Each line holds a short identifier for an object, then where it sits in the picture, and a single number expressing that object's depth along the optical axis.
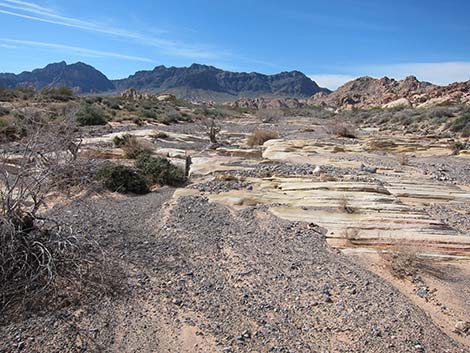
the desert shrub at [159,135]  20.51
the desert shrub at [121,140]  16.59
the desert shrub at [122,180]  10.26
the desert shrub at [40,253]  4.62
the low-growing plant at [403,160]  15.58
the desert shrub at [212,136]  21.33
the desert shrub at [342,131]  27.19
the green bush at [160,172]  11.37
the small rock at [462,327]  4.60
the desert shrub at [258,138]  22.62
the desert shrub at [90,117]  26.39
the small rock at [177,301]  4.99
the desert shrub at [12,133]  15.97
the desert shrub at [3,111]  24.26
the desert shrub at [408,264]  5.87
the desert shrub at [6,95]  31.65
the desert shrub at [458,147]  18.53
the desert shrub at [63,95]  36.31
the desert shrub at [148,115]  35.11
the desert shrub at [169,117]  34.62
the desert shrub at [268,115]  49.38
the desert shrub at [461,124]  25.70
